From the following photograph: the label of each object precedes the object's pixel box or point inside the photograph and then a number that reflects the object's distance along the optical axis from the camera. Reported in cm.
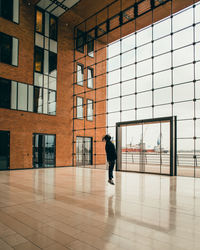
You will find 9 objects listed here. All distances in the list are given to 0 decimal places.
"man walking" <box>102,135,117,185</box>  781
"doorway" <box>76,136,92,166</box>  1725
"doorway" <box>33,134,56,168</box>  1455
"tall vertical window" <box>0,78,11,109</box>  1295
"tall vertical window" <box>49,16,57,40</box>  1596
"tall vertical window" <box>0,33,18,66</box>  1321
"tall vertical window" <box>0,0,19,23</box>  1339
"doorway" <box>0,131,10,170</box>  1283
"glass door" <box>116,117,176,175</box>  1105
